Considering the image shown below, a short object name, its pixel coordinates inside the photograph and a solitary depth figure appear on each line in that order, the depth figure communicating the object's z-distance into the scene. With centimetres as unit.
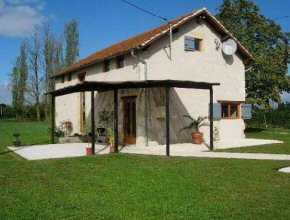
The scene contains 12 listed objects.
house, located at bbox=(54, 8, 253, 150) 1258
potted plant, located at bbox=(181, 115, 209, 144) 1283
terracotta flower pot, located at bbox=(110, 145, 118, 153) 1080
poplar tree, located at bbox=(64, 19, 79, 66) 3801
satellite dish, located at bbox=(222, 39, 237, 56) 1469
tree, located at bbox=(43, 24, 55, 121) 3938
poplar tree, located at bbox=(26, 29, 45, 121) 4201
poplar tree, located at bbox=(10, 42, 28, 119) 4408
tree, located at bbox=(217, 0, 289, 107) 1856
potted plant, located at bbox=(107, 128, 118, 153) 1088
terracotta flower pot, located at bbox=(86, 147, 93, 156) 1049
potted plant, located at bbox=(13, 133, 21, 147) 1332
